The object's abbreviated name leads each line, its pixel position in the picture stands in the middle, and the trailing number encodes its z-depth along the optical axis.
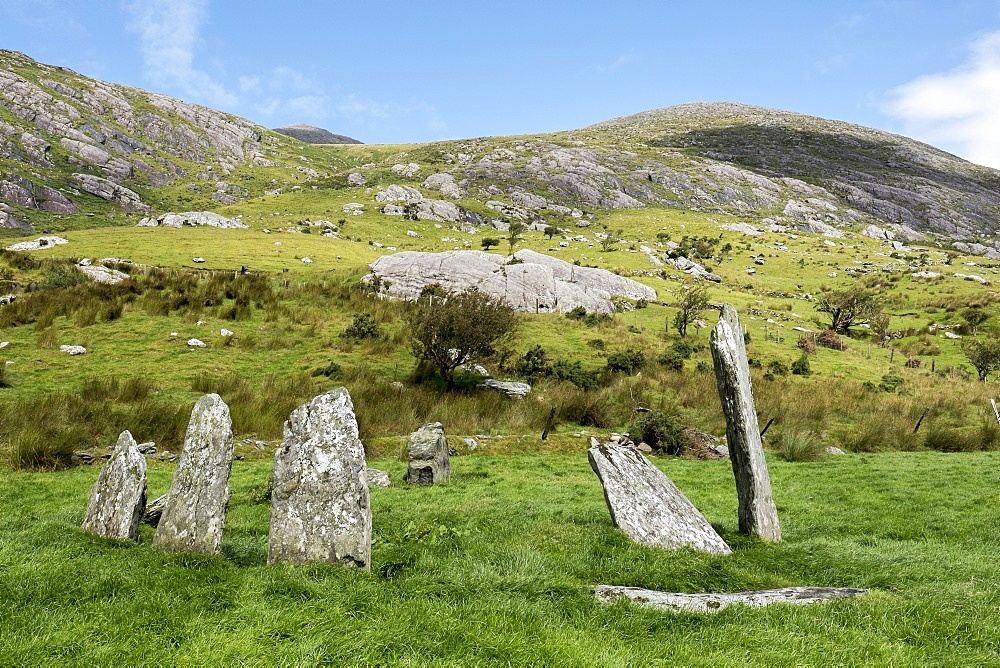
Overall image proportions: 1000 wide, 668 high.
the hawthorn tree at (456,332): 20.72
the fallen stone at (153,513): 7.75
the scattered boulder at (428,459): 11.85
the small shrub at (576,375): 22.25
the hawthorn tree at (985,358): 28.19
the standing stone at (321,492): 6.05
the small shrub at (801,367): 26.84
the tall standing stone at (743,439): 8.03
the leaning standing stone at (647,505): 7.49
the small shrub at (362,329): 25.25
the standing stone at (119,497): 6.62
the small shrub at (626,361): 24.33
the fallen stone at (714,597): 5.31
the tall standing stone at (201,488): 6.32
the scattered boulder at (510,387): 20.14
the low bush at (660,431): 16.80
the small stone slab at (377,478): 11.60
